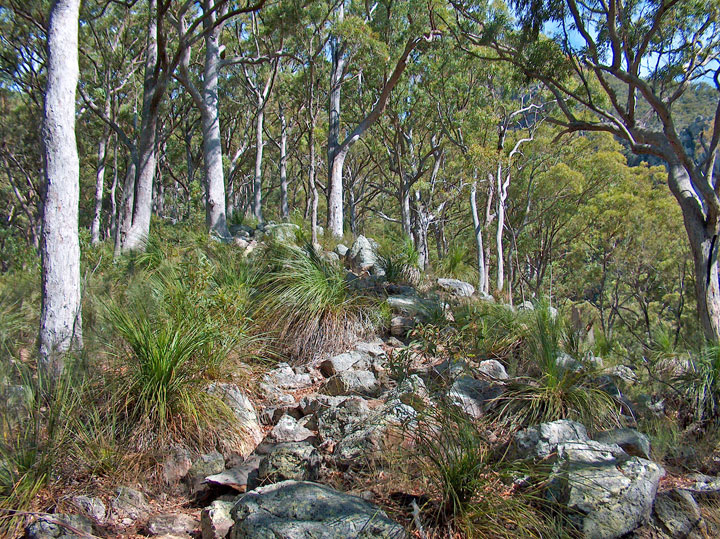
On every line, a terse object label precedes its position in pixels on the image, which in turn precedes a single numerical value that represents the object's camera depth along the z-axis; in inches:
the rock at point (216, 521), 131.5
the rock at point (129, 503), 140.9
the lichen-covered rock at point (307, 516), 120.1
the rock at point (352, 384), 212.1
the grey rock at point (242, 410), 177.5
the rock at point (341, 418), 176.7
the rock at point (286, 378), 220.3
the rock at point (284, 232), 333.0
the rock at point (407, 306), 285.3
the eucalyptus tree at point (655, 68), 300.0
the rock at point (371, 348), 246.4
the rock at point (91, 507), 135.0
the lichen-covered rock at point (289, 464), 152.9
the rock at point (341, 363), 230.2
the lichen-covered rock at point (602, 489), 141.5
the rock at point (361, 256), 360.2
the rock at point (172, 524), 138.2
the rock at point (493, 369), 225.1
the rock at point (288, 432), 180.5
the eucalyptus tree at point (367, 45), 512.7
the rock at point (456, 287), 353.9
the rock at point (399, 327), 275.7
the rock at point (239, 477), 153.9
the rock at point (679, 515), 148.9
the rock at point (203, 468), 155.4
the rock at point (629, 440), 172.4
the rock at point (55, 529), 122.8
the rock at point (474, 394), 193.0
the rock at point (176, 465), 154.8
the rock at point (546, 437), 162.7
